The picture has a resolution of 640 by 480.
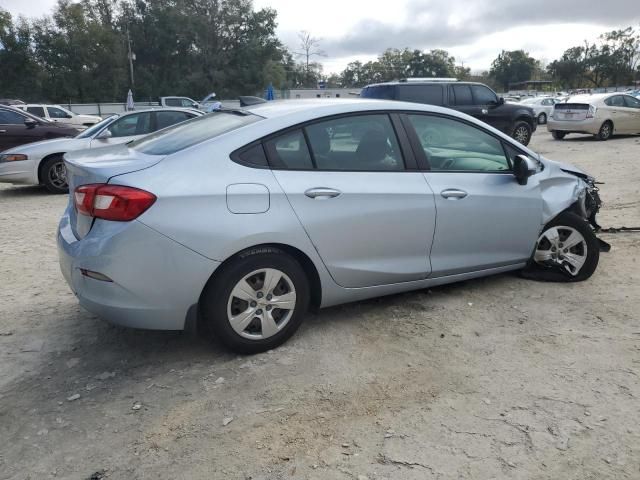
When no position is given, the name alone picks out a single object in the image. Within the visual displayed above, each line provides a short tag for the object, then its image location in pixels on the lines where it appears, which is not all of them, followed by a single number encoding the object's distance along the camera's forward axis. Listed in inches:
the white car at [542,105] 1159.6
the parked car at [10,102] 1169.2
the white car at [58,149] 358.6
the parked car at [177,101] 1255.5
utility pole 2007.4
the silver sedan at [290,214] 120.1
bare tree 3260.3
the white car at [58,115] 839.7
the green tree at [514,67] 4072.3
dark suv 499.8
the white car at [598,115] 656.4
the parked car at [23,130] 448.1
